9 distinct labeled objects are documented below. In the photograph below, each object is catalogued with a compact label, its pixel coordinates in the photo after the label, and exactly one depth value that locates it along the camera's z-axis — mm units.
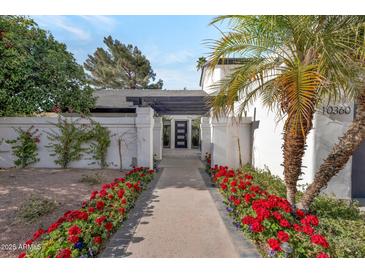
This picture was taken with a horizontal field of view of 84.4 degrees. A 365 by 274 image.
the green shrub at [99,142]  8484
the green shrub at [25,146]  8523
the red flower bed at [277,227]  2754
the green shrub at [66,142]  8547
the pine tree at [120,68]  24719
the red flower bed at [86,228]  2734
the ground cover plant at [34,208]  4141
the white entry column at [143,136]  8375
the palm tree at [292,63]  3162
